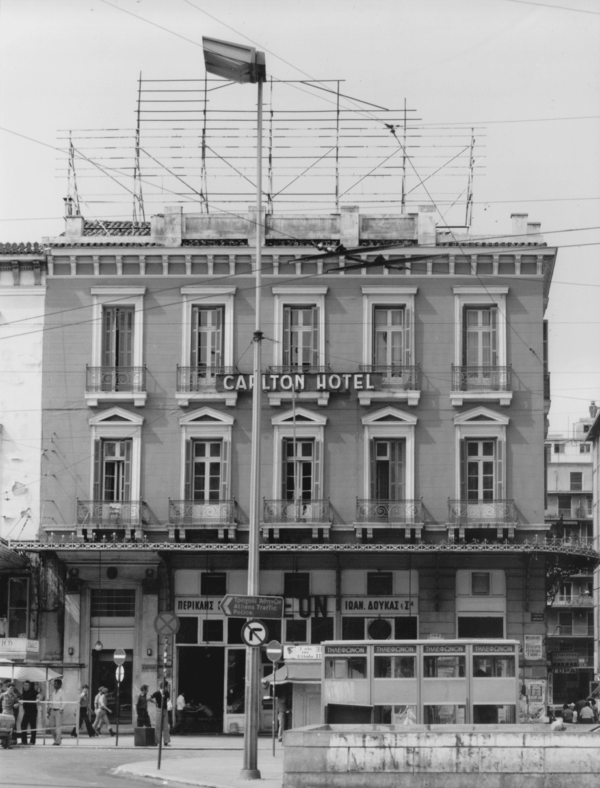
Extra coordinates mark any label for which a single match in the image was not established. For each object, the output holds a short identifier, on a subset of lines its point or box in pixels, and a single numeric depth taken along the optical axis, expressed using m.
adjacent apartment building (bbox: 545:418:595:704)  109.88
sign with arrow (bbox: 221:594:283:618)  26.31
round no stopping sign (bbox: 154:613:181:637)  30.34
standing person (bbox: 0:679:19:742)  35.66
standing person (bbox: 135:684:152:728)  38.88
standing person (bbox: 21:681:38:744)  37.53
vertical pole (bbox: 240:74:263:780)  26.50
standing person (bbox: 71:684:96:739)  40.69
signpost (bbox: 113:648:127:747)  38.28
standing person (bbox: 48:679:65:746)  37.31
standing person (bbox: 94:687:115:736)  41.81
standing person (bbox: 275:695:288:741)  40.60
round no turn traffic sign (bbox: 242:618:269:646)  26.44
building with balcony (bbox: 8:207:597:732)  44.44
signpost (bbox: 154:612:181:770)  30.34
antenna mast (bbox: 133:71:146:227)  46.91
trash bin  37.06
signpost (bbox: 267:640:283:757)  35.66
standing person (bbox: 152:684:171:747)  32.97
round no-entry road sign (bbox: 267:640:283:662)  35.66
